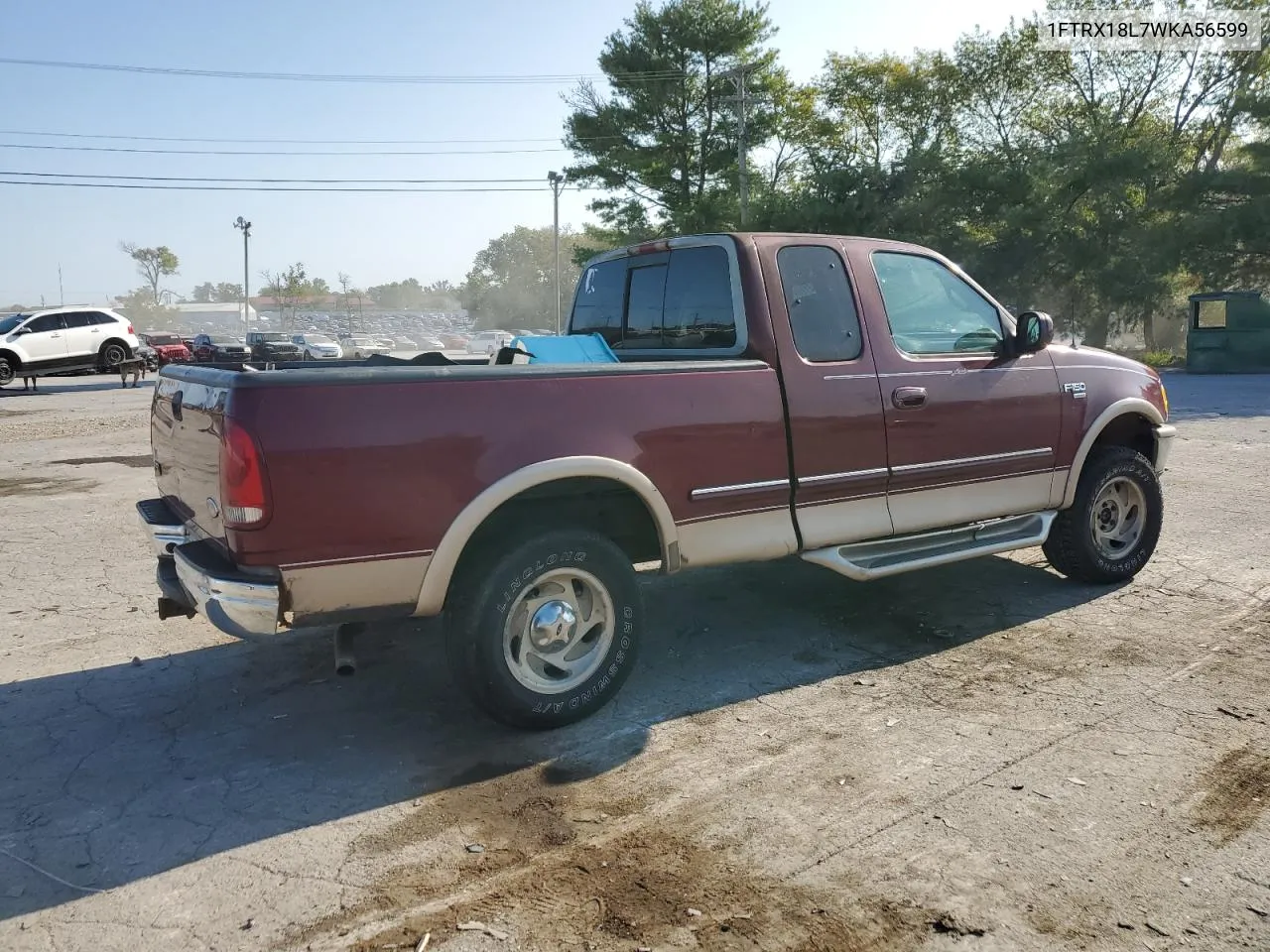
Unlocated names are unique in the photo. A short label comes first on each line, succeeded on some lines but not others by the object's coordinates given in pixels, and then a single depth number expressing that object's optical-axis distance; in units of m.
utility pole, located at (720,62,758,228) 36.83
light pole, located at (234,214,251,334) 74.00
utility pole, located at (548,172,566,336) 54.31
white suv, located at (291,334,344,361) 39.16
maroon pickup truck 3.44
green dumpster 24.16
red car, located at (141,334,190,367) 38.39
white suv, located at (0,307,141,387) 26.95
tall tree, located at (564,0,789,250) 40.59
